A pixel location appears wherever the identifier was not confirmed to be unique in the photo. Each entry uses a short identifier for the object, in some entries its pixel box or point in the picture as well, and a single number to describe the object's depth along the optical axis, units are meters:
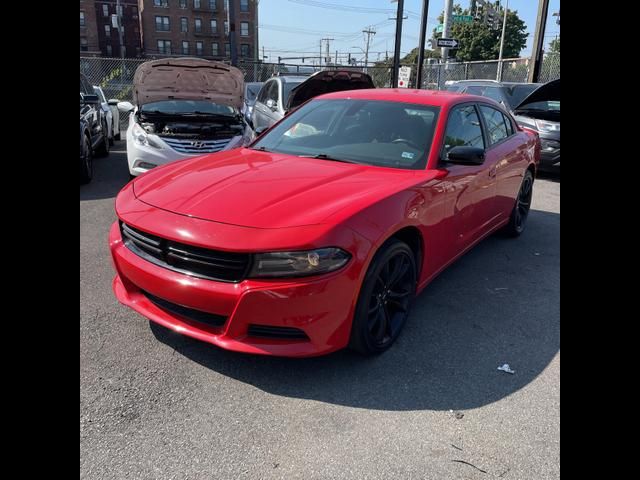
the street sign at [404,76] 15.68
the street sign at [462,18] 27.43
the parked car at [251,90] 14.56
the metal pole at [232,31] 14.02
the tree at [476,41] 52.72
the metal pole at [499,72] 19.42
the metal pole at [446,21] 22.34
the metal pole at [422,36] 16.64
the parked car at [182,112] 6.48
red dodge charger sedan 2.40
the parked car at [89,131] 7.02
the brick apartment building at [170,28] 63.12
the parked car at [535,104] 8.67
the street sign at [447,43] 18.34
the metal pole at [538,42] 14.31
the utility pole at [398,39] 15.18
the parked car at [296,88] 8.45
